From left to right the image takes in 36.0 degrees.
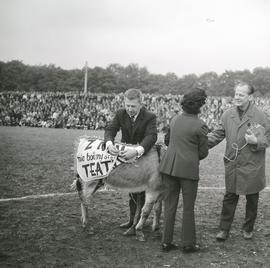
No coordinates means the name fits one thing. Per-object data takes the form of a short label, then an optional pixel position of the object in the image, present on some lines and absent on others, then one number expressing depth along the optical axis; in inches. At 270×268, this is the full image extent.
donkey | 241.3
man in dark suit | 239.9
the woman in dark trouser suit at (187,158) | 219.1
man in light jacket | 242.4
